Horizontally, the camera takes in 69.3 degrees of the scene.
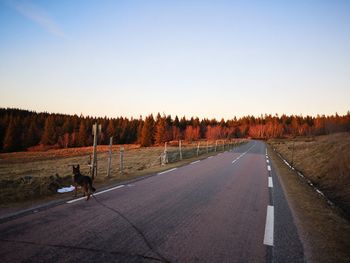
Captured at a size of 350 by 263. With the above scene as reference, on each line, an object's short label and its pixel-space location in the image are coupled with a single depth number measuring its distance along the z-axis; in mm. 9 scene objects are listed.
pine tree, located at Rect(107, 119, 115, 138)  105100
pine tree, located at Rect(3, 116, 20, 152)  76938
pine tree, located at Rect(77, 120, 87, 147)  96738
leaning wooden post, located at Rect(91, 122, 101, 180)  11828
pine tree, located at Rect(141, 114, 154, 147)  80688
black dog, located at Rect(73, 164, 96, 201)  7371
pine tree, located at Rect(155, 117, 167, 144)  84875
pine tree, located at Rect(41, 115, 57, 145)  90375
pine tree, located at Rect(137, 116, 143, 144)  104250
